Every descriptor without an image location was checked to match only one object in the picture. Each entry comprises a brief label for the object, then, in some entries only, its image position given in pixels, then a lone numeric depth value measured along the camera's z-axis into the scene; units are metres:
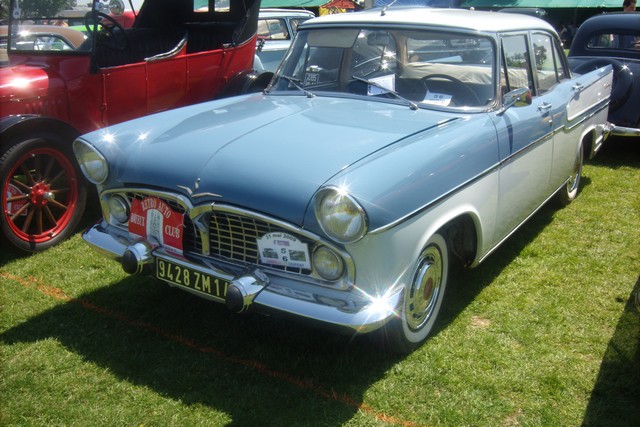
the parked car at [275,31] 9.36
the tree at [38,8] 5.07
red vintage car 4.27
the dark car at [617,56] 6.48
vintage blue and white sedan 2.59
